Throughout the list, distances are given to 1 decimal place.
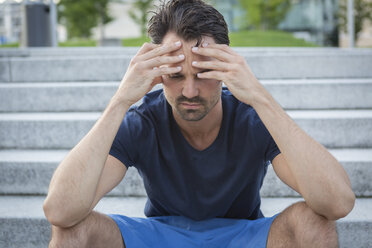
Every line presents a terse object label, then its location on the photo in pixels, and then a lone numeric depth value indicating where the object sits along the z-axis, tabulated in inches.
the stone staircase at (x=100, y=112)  97.6
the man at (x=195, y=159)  66.2
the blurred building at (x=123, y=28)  1242.6
